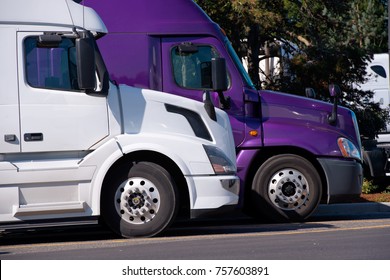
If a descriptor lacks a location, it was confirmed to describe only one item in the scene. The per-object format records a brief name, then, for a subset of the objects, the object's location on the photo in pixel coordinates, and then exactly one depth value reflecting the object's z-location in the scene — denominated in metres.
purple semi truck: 12.71
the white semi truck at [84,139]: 10.56
